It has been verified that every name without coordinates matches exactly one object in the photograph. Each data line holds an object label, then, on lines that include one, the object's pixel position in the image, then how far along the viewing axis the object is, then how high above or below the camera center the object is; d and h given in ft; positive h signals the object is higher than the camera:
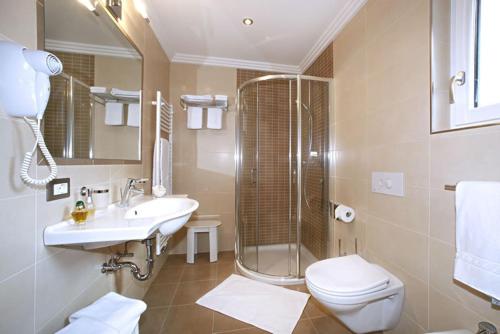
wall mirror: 2.85 +1.43
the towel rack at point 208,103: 7.77 +2.51
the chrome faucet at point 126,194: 3.97 -0.57
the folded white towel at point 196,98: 7.57 +2.61
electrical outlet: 2.66 -0.34
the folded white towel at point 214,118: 7.98 +1.94
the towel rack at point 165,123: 5.76 +1.46
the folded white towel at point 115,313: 2.44 -1.91
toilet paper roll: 5.37 -1.28
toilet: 3.45 -2.26
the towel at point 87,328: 2.29 -1.91
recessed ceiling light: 6.07 +4.50
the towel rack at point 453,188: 2.50 -0.33
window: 2.87 +1.64
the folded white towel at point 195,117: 7.89 +1.95
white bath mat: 4.70 -3.66
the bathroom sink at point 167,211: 3.14 -0.87
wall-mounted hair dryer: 2.01 +0.85
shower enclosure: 6.77 -0.35
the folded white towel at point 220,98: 7.66 +2.63
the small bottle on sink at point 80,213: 2.77 -0.68
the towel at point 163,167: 5.82 -0.04
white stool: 7.50 -2.63
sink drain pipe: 3.74 -1.90
